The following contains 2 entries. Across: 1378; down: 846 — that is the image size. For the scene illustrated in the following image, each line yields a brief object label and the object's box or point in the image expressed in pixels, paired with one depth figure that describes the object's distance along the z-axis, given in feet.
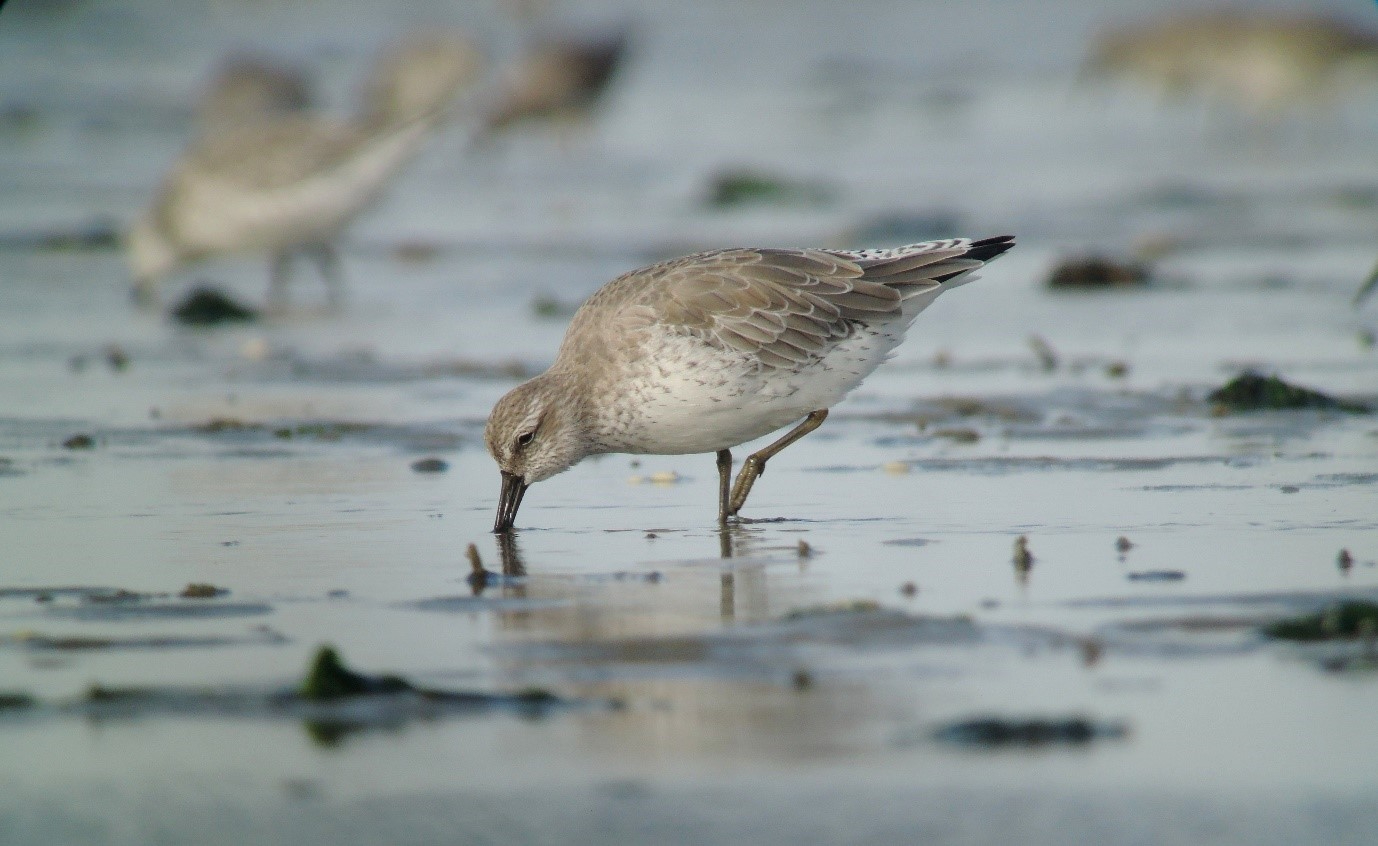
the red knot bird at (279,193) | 89.25
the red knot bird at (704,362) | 44.37
